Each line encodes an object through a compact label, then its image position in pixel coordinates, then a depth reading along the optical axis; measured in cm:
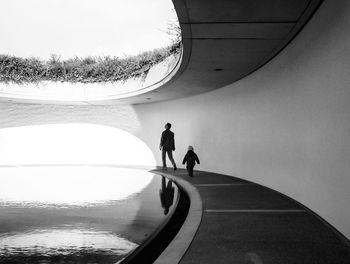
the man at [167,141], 1299
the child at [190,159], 1135
